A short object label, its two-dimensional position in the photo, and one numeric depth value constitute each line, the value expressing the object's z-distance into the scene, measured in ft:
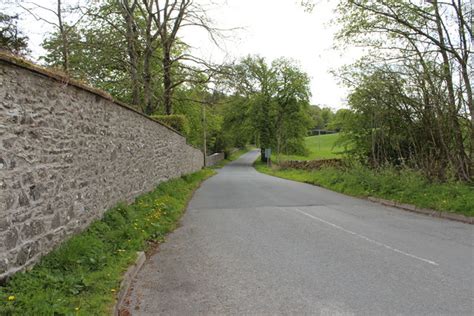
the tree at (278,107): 169.78
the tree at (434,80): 41.16
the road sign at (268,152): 158.20
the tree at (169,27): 72.42
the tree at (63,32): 58.75
